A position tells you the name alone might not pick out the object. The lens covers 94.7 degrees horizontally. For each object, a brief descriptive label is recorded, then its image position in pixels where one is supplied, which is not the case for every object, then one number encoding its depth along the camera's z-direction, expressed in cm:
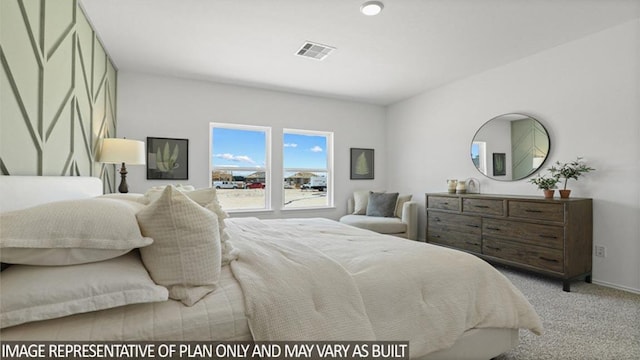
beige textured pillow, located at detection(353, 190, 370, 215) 498
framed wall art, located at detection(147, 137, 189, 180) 398
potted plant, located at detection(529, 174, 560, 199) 300
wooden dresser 276
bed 98
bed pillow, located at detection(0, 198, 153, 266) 95
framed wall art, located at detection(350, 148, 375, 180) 537
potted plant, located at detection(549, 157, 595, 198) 296
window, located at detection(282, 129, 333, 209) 495
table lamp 286
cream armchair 427
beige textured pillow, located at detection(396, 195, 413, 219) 470
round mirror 339
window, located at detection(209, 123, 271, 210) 449
